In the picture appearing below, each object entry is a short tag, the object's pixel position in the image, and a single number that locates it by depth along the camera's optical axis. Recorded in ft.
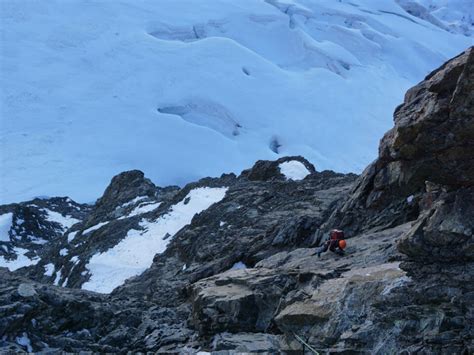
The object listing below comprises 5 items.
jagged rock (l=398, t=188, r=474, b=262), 18.65
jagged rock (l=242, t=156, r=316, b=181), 61.72
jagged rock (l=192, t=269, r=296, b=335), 24.53
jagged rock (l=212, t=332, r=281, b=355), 22.27
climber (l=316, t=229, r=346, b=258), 27.44
